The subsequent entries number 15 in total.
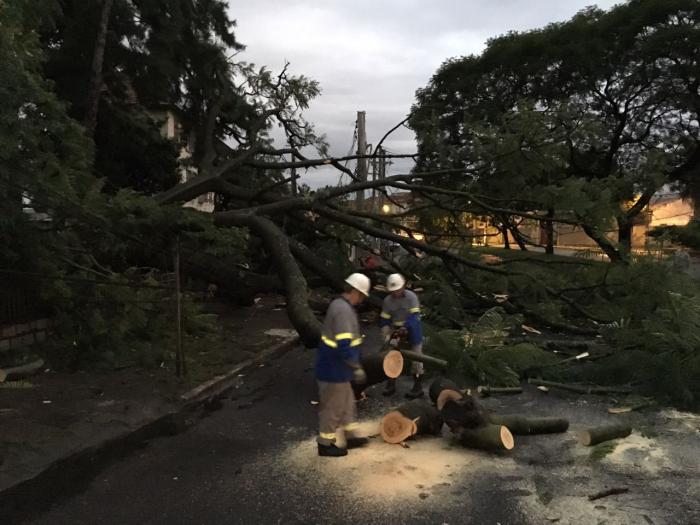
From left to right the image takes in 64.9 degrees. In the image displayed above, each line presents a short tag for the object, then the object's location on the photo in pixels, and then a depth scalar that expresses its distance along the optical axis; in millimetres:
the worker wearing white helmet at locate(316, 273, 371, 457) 4672
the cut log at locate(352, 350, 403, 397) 5844
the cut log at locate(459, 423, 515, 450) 4867
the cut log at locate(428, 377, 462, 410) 5273
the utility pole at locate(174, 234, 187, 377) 6922
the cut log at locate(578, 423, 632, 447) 5000
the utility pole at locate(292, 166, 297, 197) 13044
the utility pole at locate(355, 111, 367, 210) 17791
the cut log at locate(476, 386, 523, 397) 6855
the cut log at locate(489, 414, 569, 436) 5281
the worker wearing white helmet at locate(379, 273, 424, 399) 6898
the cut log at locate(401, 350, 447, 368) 6148
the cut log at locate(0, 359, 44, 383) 6348
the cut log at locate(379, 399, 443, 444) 5000
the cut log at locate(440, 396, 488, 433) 5004
